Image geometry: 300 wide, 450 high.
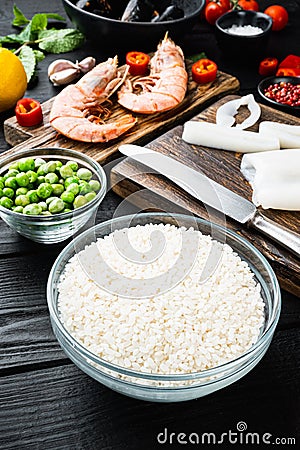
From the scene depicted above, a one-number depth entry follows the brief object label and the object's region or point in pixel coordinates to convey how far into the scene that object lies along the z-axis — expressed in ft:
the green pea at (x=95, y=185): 2.61
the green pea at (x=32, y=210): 2.47
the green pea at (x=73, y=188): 2.56
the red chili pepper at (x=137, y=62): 3.40
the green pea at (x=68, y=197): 2.53
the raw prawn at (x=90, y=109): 2.98
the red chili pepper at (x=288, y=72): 3.49
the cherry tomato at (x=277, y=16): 3.94
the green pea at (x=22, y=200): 2.51
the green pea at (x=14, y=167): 2.66
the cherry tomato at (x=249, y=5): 4.04
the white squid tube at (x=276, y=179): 2.60
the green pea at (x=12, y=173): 2.62
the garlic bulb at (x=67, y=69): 3.39
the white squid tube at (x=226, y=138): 2.86
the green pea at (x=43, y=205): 2.51
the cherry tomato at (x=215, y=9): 3.97
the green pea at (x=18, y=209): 2.49
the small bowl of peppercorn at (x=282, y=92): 3.20
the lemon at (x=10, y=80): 3.14
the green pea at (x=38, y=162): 2.67
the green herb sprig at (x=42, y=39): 3.65
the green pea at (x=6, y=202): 2.51
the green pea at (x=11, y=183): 2.57
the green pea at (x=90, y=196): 2.55
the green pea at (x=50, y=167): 2.63
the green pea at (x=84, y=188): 2.57
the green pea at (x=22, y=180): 2.57
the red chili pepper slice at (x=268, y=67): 3.57
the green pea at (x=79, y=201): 2.53
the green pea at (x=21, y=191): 2.55
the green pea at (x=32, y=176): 2.59
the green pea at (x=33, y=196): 2.52
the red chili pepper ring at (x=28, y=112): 3.07
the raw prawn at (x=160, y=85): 3.16
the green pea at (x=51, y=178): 2.59
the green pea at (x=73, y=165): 2.67
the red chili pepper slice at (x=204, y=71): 3.37
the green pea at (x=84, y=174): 2.64
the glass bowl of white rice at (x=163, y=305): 2.02
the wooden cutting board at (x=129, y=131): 3.00
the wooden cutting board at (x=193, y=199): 2.48
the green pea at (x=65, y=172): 2.62
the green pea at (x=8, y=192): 2.54
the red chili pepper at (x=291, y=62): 3.56
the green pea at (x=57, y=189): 2.57
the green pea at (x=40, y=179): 2.60
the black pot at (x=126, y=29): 3.42
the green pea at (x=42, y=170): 2.63
